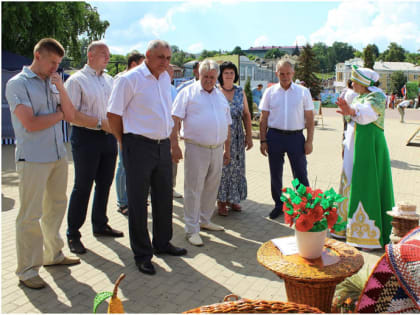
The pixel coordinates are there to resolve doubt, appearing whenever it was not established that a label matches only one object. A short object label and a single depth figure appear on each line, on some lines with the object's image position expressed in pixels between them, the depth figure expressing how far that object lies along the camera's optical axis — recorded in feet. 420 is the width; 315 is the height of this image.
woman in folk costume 15.12
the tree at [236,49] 471.13
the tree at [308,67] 182.50
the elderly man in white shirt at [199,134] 15.41
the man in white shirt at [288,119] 17.84
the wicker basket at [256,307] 6.64
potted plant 9.03
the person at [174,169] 20.62
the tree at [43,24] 41.75
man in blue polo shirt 11.49
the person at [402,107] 72.71
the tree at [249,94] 59.95
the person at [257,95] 65.62
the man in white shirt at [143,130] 12.73
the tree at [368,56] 169.33
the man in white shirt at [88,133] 14.17
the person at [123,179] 18.13
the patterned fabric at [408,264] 6.96
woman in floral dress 18.34
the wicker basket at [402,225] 12.05
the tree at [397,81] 259.39
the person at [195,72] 21.35
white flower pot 9.20
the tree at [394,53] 401.08
